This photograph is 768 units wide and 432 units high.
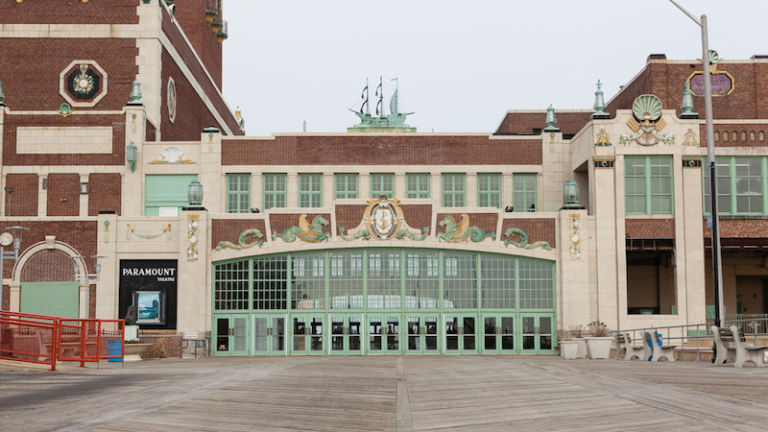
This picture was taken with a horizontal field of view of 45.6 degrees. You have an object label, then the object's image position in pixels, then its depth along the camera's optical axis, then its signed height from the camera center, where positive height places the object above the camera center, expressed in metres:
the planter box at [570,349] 36.03 -2.35
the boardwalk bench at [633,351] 31.30 -2.17
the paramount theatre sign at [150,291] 39.56 +0.02
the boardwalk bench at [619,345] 33.47 -2.09
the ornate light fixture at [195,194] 40.12 +4.26
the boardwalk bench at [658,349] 29.52 -1.95
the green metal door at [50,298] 40.59 -0.27
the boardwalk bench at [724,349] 25.06 -1.66
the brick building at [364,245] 39.81 +1.97
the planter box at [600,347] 34.09 -2.16
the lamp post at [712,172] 27.66 +3.67
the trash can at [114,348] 31.62 -1.97
